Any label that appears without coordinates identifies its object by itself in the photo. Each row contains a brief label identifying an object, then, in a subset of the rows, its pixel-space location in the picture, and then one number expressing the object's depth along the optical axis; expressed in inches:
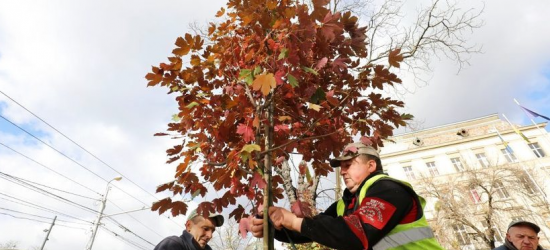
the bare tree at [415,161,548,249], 605.0
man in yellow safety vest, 53.2
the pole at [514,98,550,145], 1045.6
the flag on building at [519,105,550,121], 753.4
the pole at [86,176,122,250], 522.3
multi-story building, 645.3
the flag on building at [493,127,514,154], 1082.1
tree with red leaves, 63.3
